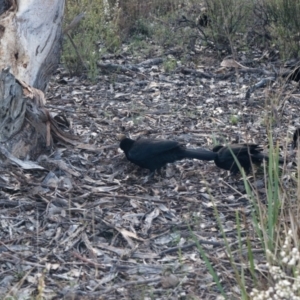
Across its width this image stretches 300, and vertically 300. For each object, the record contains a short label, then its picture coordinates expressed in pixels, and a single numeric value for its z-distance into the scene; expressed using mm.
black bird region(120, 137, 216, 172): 9969
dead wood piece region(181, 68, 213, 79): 15539
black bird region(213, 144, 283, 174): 9719
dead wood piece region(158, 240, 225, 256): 8070
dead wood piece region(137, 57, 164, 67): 16531
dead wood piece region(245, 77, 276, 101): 13898
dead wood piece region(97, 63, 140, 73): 15906
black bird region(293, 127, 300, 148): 10542
